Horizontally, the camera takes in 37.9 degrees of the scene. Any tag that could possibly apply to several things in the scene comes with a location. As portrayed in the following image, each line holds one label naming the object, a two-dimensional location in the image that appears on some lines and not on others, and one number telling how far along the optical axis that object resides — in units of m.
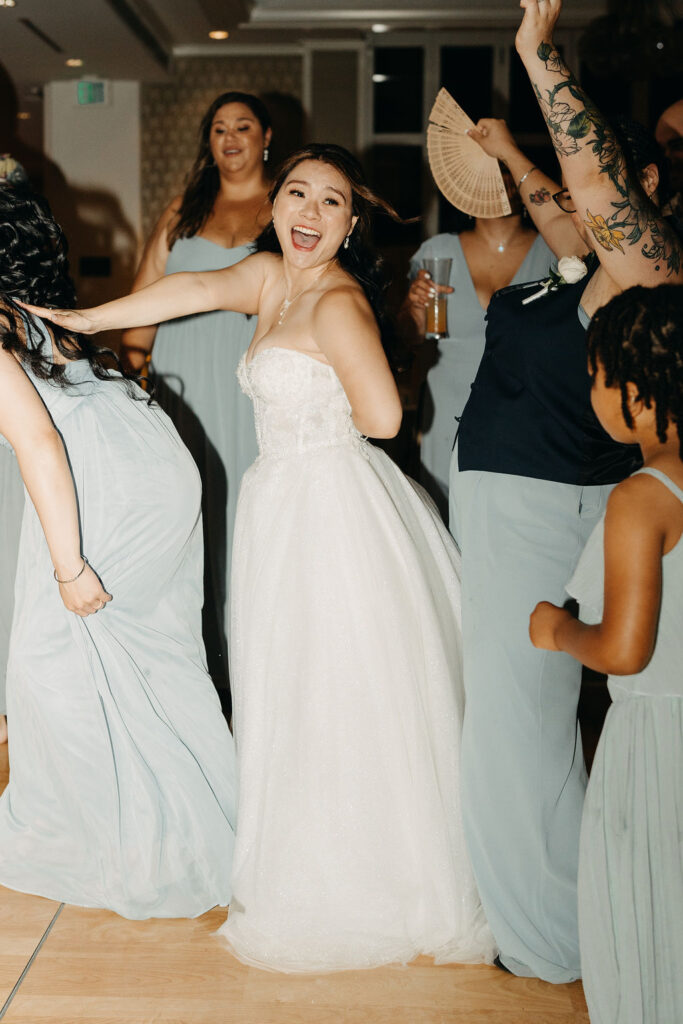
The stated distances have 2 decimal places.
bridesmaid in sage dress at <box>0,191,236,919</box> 2.15
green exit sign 7.57
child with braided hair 1.38
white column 7.69
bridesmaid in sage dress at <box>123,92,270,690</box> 3.33
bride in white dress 1.98
